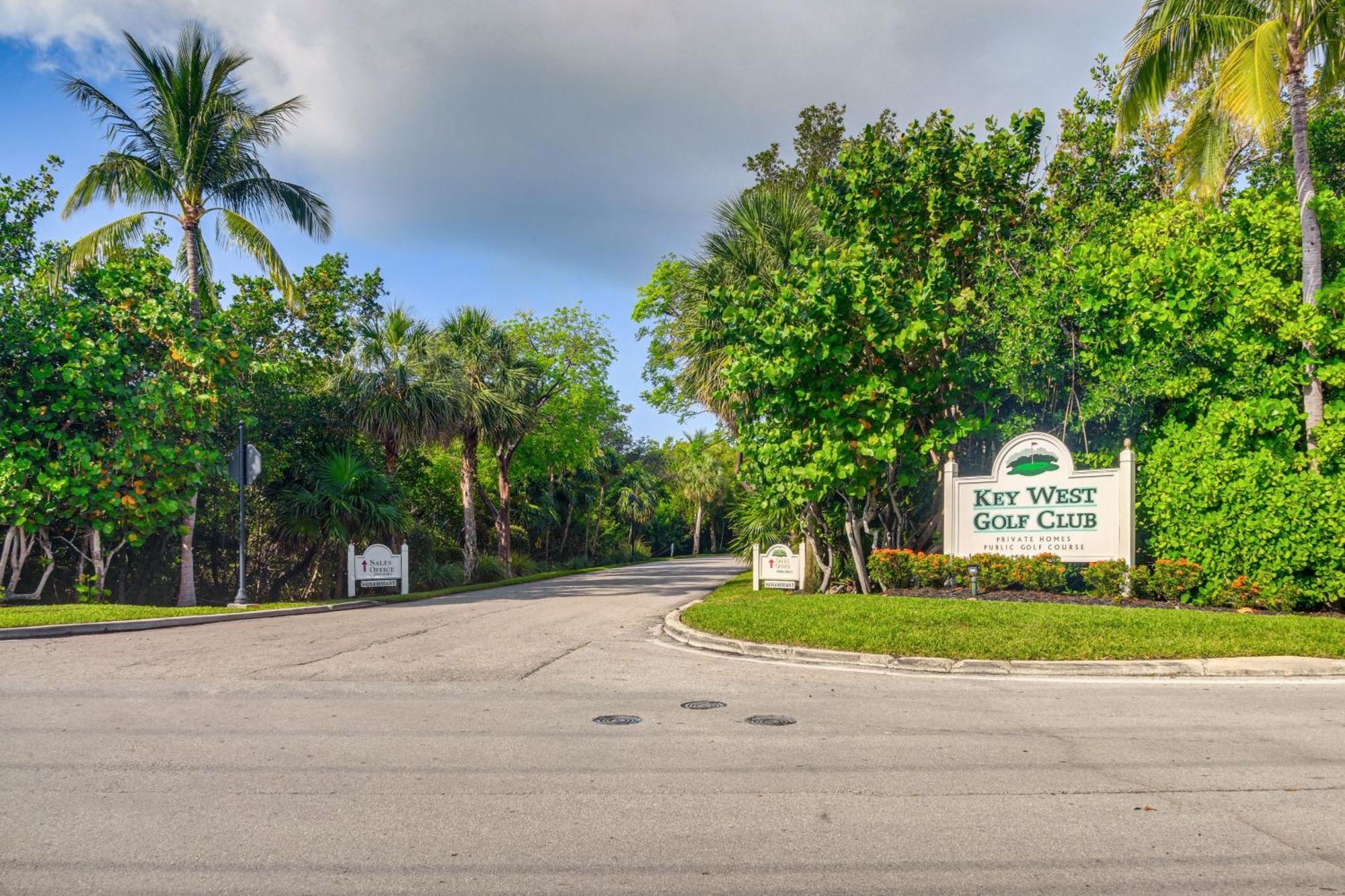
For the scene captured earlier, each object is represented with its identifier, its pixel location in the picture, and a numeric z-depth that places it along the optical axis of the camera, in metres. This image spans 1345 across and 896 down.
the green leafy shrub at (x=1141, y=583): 14.16
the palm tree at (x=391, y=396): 25.08
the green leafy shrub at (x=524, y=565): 34.16
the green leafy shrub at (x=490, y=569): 31.53
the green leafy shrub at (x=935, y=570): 16.12
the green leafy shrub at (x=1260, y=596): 13.11
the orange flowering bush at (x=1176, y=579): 13.77
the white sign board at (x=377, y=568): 20.91
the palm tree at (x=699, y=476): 69.69
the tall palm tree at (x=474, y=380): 28.36
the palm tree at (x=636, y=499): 55.16
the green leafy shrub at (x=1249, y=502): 13.08
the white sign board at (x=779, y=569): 19.11
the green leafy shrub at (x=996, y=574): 15.49
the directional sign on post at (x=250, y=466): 17.75
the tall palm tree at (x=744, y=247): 21.48
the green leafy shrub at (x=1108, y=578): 14.46
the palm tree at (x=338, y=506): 22.17
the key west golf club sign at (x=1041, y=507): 15.09
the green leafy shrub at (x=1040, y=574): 15.24
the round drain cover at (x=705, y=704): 7.67
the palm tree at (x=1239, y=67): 13.90
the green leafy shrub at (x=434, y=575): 26.91
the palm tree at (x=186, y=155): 19.30
